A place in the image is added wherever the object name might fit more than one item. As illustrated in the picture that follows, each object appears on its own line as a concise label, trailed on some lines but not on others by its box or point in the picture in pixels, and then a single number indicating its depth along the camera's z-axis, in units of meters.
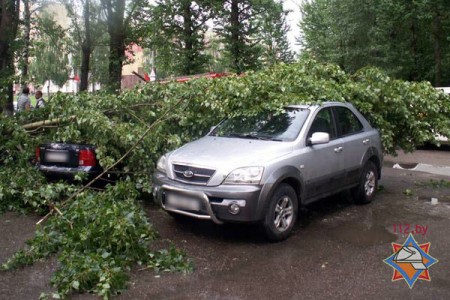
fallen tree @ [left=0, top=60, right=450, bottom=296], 6.21
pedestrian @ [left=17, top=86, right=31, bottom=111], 13.27
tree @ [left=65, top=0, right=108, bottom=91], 20.17
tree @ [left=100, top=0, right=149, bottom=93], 17.86
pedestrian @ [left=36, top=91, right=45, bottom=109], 12.89
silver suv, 5.23
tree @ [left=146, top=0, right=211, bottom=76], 22.38
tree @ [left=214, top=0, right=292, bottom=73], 22.31
